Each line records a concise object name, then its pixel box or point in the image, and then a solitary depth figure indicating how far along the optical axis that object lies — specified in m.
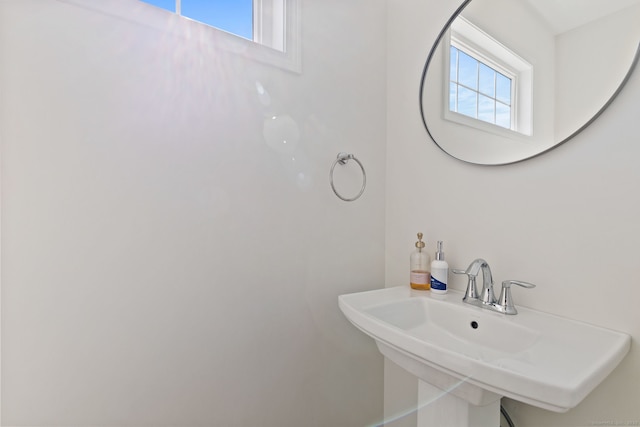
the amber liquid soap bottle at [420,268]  1.22
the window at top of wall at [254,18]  1.11
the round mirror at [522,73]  0.85
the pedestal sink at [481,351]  0.59
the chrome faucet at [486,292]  0.95
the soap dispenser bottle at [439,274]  1.14
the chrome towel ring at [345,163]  1.31
